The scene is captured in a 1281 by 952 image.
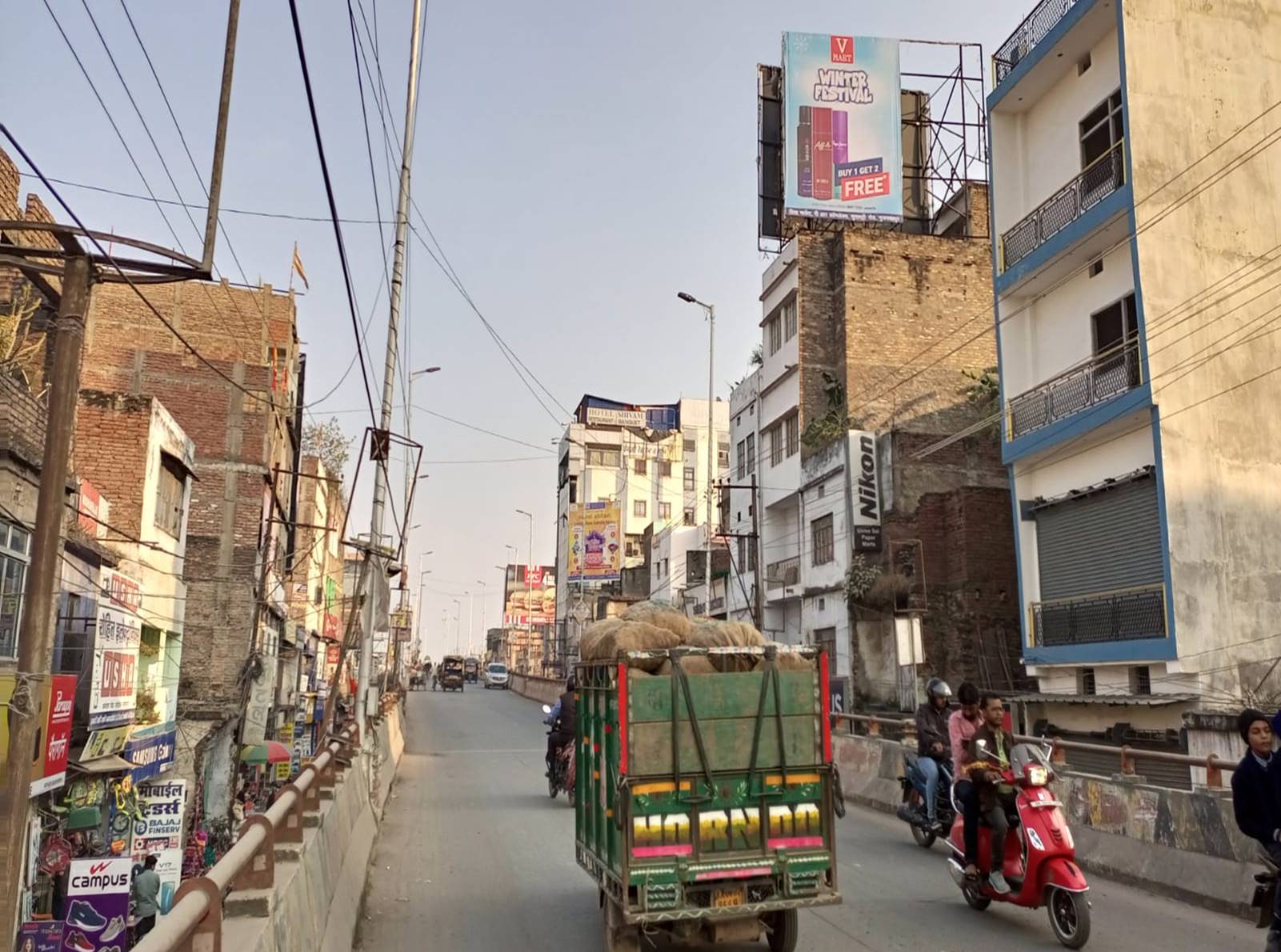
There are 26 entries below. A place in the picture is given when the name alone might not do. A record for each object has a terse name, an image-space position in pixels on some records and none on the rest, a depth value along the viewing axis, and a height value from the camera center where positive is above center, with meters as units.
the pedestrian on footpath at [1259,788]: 6.02 -0.77
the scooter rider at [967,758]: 8.30 -0.87
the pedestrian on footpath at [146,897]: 13.34 -3.19
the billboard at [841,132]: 37.75 +18.95
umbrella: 27.53 -2.72
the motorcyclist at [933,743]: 11.28 -0.95
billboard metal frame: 39.47 +18.94
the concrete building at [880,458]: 28.42 +6.50
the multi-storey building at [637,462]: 87.56 +16.64
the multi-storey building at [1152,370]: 18.67 +5.51
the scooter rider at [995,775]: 7.95 -0.93
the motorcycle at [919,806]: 11.25 -1.66
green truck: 6.40 -0.91
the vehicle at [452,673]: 87.31 -1.78
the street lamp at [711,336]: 39.91 +12.30
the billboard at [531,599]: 98.59 +5.89
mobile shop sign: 17.69 -2.88
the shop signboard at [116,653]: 17.28 -0.04
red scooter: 7.19 -1.46
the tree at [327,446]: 55.19 +10.93
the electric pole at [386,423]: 17.06 +3.78
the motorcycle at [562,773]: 15.97 -1.88
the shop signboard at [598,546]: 68.25 +7.06
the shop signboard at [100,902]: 12.67 -3.09
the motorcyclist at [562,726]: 16.50 -1.17
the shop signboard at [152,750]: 19.69 -2.03
